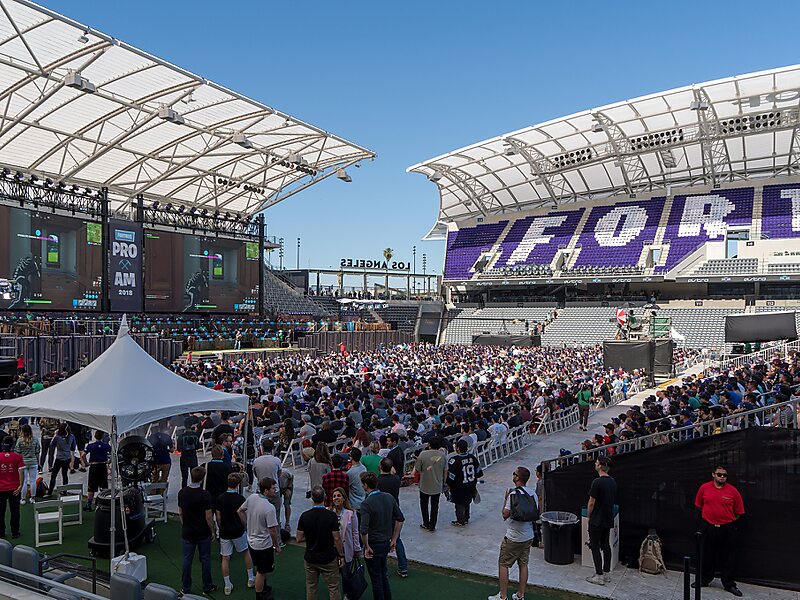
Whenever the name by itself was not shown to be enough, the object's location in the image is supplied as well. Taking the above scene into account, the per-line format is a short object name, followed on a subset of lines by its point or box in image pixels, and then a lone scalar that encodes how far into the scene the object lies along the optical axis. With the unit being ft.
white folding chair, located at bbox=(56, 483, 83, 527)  29.71
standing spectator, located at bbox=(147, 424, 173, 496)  32.07
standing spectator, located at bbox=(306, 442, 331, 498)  25.45
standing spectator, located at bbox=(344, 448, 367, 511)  24.02
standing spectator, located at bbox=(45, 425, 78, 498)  34.63
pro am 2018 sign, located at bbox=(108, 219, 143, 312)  107.89
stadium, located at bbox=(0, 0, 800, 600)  22.81
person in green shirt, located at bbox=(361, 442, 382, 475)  26.53
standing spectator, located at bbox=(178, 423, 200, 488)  32.45
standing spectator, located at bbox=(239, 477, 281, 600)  20.38
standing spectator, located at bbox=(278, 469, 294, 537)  27.14
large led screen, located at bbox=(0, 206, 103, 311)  92.53
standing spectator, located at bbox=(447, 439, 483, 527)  28.92
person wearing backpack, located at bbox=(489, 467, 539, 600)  20.76
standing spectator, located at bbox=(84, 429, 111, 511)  29.99
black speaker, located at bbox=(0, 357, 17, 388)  59.26
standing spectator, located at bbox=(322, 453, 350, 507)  22.72
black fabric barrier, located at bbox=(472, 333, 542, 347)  142.51
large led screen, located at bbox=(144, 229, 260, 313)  114.52
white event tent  25.14
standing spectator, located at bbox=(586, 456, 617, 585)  23.17
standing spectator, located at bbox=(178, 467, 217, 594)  21.77
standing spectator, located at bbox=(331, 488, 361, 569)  19.75
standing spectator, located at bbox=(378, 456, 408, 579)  22.66
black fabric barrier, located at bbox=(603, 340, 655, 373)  83.71
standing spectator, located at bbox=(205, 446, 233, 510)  24.86
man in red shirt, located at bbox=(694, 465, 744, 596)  22.07
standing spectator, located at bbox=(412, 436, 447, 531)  28.19
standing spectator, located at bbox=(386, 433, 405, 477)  31.04
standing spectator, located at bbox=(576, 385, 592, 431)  55.52
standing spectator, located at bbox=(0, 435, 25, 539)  26.73
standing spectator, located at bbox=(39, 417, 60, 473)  38.13
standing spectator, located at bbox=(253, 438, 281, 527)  25.84
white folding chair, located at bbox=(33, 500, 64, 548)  26.71
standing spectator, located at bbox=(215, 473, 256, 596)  21.93
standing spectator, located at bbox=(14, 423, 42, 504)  30.50
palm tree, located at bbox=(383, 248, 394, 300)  445.99
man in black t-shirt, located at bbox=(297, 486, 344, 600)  18.61
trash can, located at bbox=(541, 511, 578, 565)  24.95
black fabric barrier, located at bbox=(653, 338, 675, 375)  90.58
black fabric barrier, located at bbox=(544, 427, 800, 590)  22.22
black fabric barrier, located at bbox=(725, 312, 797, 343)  90.43
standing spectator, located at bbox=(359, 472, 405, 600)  20.24
